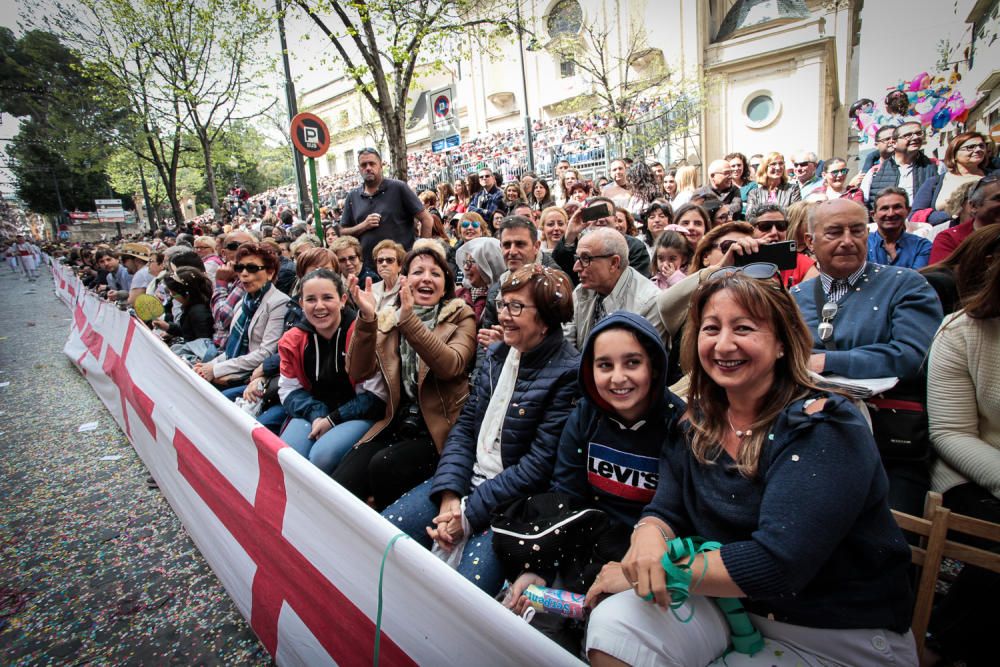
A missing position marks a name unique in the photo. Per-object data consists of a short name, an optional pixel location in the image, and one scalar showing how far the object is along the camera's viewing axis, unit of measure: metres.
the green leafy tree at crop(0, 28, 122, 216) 21.73
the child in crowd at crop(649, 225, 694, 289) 3.64
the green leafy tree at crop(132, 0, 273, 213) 16.73
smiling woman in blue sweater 1.23
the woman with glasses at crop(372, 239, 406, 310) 3.86
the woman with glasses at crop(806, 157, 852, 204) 6.19
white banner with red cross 1.18
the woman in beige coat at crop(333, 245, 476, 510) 2.60
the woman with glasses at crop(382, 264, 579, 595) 2.12
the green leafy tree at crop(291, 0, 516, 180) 8.68
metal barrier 16.62
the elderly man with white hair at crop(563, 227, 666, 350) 2.85
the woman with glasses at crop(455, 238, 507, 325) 3.83
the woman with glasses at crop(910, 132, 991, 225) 4.40
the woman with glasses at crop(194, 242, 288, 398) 4.11
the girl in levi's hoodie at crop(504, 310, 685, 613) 1.71
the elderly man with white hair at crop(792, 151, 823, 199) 6.91
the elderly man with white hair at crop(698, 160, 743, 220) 6.21
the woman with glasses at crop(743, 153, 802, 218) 6.30
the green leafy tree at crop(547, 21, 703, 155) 16.31
